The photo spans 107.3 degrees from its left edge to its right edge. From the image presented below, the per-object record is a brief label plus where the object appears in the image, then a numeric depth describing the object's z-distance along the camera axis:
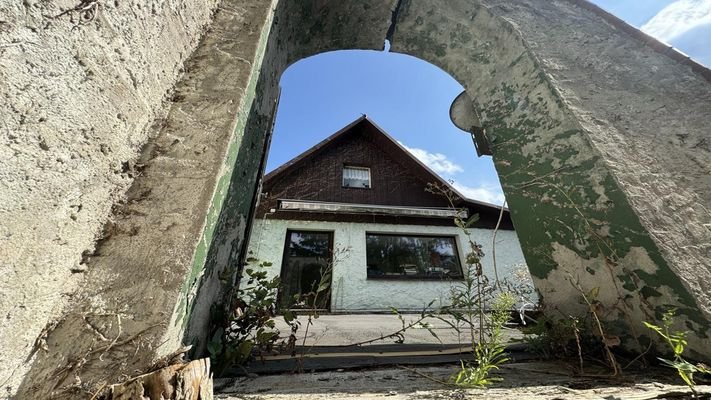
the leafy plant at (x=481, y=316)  0.85
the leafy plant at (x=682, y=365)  0.66
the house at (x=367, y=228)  6.54
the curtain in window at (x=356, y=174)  8.23
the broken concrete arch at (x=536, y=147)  1.07
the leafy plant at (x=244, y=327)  1.06
